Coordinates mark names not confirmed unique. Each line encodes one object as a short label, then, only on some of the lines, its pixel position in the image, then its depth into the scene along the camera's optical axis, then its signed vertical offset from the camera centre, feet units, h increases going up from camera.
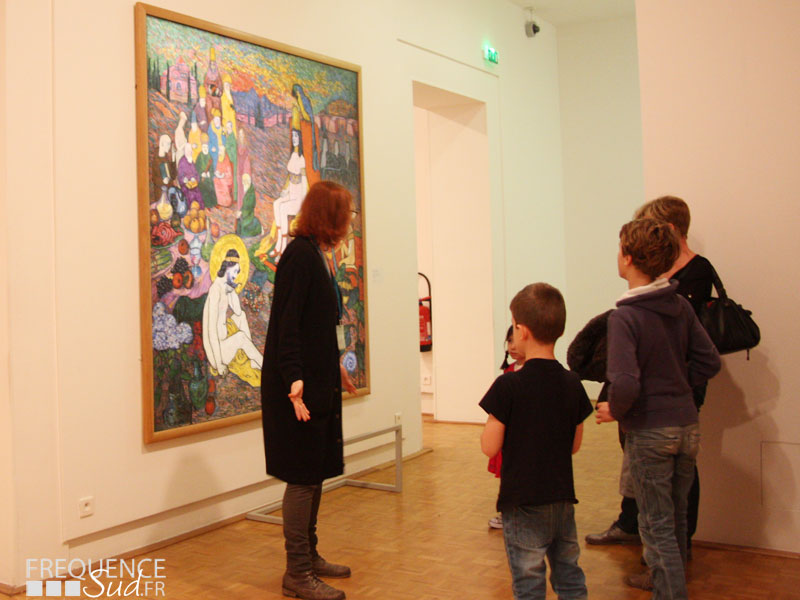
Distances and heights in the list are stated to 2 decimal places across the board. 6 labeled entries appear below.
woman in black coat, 10.12 -0.60
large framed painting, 13.08 +2.60
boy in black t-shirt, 7.46 -1.12
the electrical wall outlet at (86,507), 11.87 -2.52
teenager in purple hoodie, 8.62 -0.82
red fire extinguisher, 26.32 +0.07
